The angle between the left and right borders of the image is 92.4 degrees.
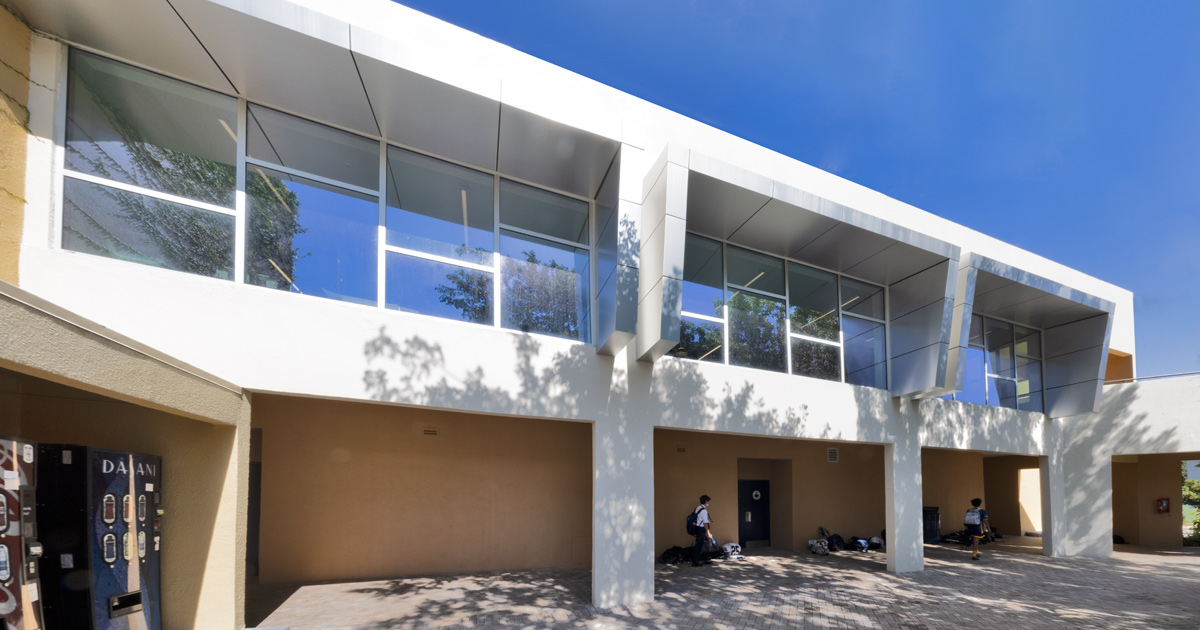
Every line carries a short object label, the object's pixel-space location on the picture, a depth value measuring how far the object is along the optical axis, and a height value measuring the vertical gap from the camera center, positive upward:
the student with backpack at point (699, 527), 11.05 -2.92
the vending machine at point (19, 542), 3.84 -1.15
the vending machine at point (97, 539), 4.51 -1.35
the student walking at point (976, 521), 13.17 -3.54
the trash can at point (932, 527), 16.23 -4.29
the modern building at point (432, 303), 5.68 +0.99
